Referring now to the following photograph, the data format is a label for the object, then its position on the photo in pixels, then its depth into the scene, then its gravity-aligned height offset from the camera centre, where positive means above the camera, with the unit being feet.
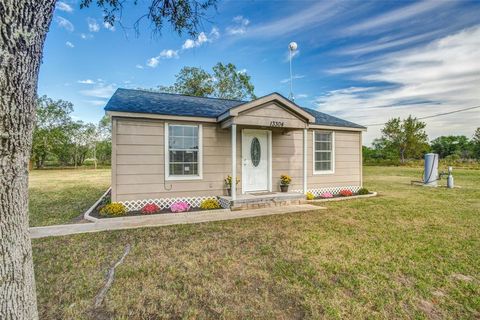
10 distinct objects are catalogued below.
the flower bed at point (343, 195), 26.76 -4.38
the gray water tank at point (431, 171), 36.04 -1.76
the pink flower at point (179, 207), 20.35 -4.28
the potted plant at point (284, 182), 25.42 -2.49
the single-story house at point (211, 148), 20.15 +1.34
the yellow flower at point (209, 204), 21.30 -4.26
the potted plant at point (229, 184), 23.44 -2.48
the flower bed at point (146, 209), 18.76 -4.40
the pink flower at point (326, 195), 27.54 -4.31
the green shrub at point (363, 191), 28.99 -4.06
